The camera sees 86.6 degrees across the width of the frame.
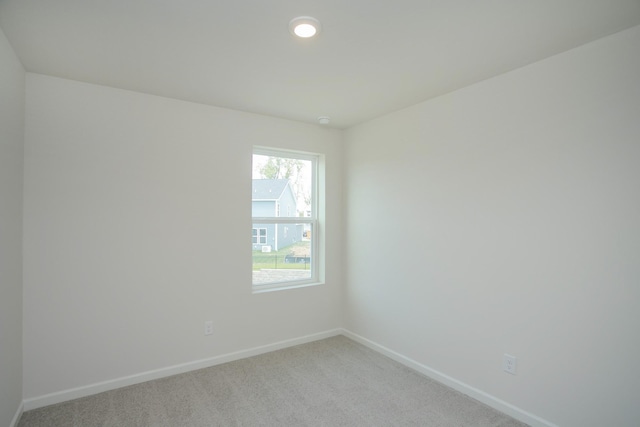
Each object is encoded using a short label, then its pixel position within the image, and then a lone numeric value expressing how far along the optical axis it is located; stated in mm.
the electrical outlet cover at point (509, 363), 2348
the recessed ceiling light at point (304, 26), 1761
